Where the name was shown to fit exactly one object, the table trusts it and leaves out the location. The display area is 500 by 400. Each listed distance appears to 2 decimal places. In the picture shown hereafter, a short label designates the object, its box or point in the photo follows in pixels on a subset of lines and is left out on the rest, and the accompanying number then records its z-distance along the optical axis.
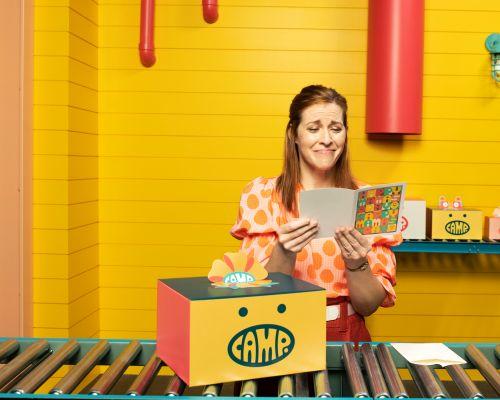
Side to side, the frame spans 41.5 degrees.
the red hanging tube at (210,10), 2.61
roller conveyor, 1.19
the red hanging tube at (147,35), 2.82
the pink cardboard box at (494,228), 3.36
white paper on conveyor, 1.36
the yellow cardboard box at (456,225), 3.29
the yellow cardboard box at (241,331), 1.20
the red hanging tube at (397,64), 3.24
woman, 1.97
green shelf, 3.26
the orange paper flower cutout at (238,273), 1.34
